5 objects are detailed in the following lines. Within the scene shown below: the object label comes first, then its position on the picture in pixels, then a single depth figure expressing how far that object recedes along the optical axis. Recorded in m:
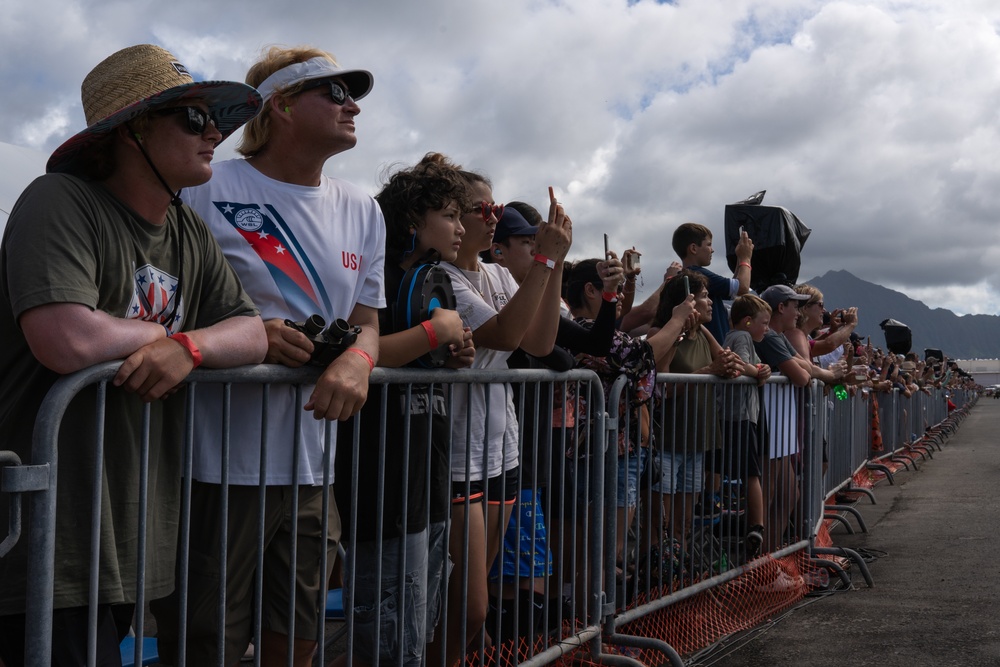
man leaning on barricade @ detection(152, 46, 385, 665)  2.58
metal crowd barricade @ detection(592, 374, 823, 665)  4.71
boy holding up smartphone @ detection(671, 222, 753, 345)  7.08
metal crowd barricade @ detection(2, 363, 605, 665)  2.01
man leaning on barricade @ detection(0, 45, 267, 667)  2.06
